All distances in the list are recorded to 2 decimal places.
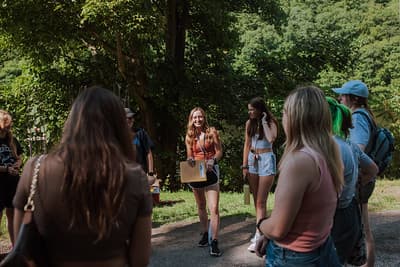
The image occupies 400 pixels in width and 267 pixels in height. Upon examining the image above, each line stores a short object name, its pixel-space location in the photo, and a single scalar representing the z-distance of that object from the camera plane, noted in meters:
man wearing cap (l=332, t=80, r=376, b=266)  4.11
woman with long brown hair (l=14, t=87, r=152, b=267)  2.02
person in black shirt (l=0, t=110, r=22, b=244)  5.73
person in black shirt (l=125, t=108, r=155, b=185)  6.32
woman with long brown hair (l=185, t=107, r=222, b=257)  6.18
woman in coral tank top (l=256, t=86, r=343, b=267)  2.44
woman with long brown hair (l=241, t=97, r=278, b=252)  6.19
